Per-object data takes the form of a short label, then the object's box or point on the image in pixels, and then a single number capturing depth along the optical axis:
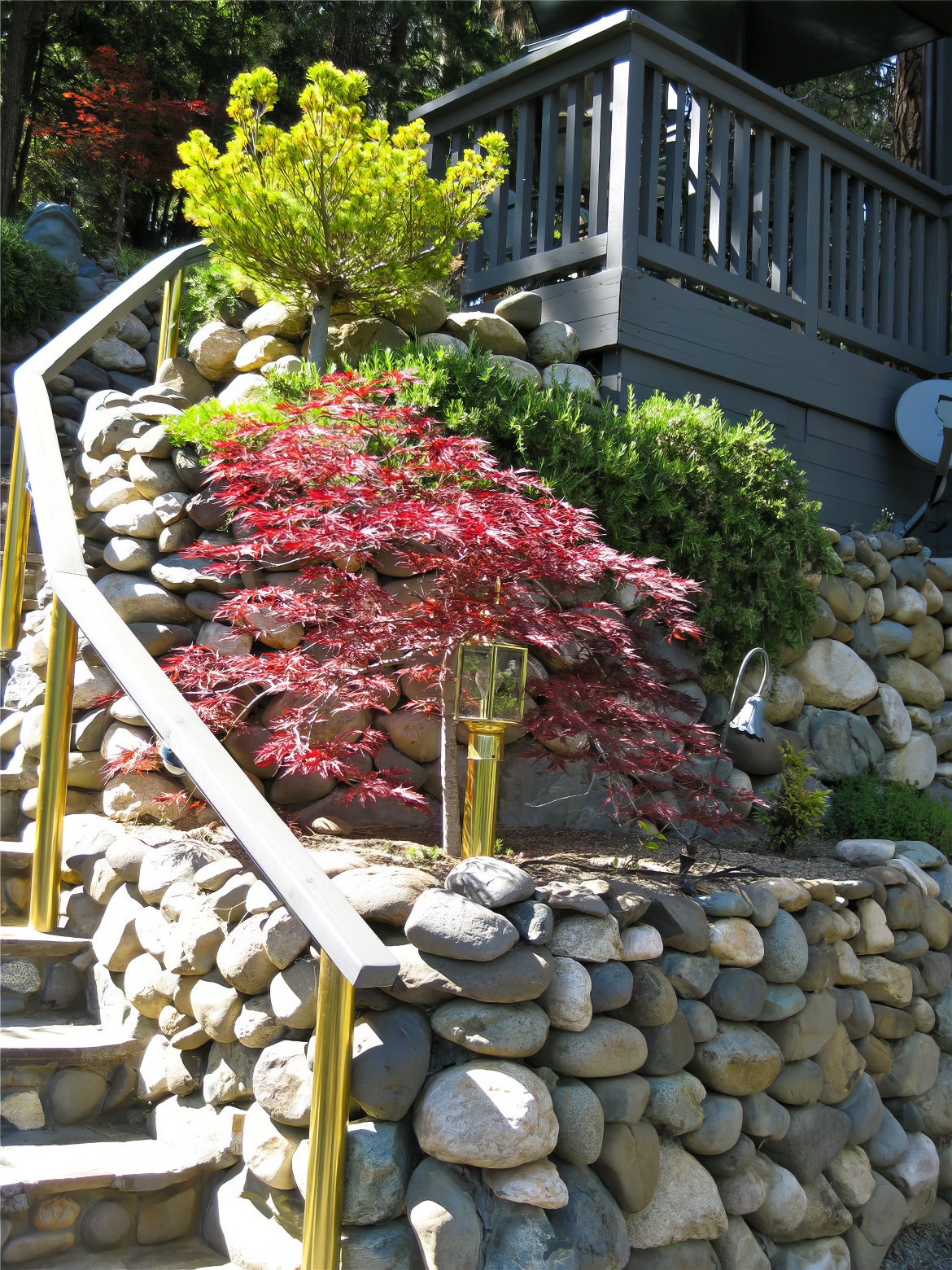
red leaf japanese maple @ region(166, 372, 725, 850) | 2.74
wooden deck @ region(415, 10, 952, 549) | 4.76
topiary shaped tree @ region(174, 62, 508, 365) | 3.76
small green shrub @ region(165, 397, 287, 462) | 3.47
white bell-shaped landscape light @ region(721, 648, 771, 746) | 3.08
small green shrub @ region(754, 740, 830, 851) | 3.79
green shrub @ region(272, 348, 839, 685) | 3.72
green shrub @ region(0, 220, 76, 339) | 6.92
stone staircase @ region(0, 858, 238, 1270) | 2.00
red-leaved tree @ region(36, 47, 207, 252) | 11.22
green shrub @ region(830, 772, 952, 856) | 4.12
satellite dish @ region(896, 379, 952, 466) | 5.72
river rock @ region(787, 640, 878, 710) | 4.41
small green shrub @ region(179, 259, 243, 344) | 4.70
